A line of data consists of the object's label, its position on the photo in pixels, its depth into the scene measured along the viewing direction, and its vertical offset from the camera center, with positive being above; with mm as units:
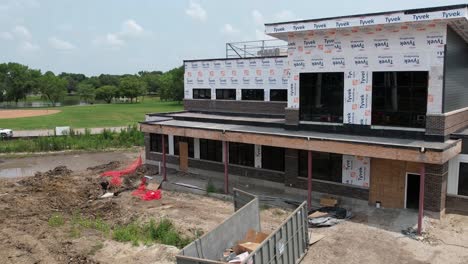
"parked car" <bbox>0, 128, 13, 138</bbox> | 45050 -4418
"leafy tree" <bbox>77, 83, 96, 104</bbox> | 146750 -646
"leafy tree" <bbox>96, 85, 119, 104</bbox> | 139750 -454
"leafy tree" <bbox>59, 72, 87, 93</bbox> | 190500 +2319
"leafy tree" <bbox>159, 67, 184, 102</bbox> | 109125 +1342
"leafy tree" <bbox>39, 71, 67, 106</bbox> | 126500 +964
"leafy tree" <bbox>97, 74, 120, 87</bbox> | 178875 +5238
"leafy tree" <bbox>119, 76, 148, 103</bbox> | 136000 +975
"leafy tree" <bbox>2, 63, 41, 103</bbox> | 126062 +3067
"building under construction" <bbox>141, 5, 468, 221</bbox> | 17609 -1249
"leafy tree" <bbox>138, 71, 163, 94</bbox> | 177750 +3690
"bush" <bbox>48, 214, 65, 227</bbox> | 17623 -5451
